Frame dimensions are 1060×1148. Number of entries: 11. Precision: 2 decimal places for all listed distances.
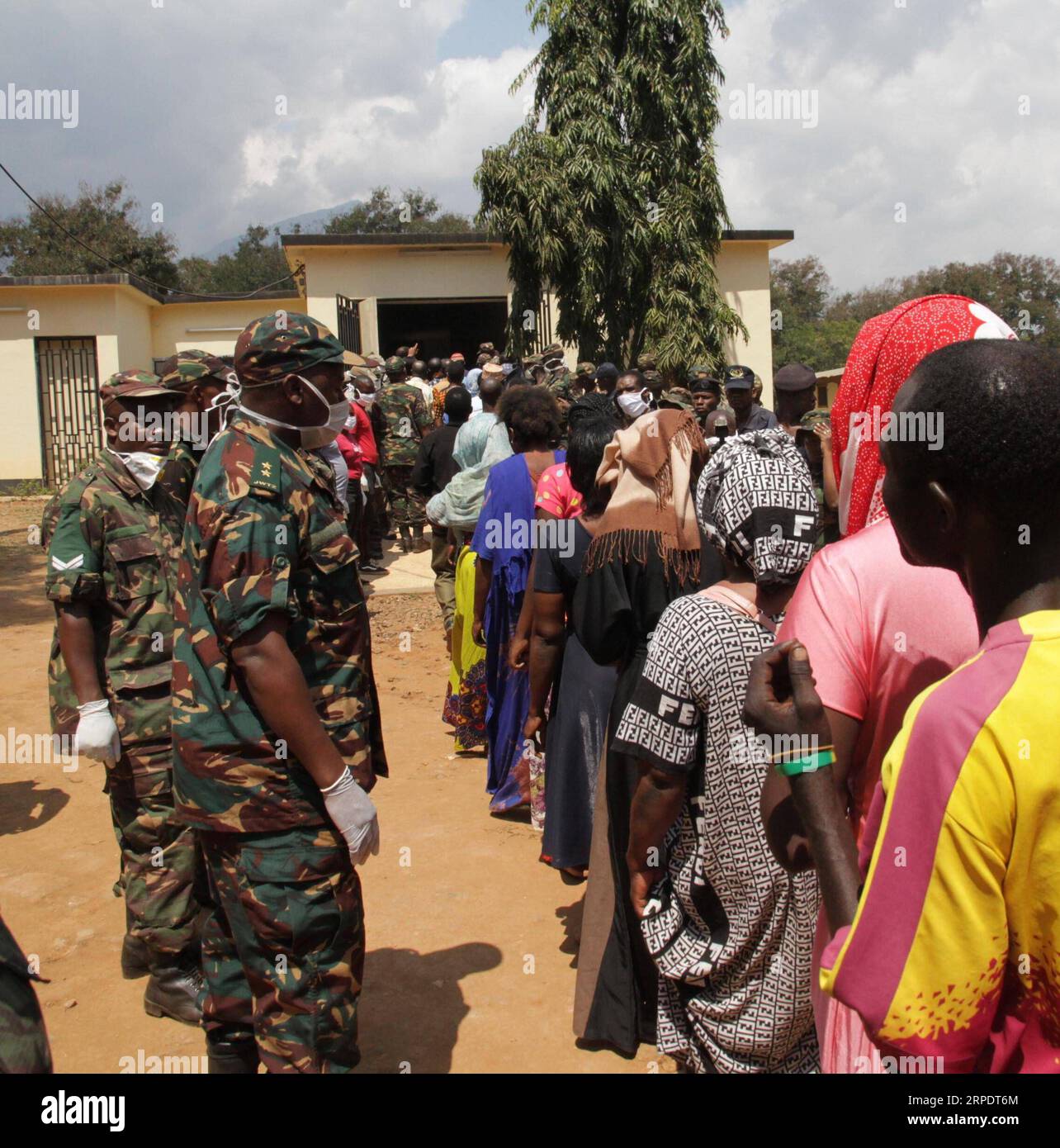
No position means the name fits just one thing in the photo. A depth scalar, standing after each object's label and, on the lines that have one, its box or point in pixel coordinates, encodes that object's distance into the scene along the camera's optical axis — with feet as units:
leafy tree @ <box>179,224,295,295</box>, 161.48
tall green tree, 48.57
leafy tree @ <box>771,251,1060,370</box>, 95.40
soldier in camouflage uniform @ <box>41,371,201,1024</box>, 11.57
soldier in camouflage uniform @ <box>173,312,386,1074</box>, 7.66
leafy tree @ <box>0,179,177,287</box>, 113.19
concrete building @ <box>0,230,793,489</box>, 56.03
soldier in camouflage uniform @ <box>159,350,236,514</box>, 12.10
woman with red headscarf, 5.35
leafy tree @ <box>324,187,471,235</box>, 163.43
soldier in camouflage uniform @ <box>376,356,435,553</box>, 37.91
